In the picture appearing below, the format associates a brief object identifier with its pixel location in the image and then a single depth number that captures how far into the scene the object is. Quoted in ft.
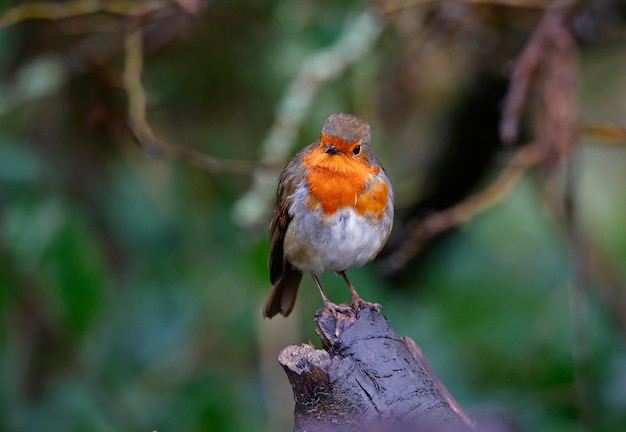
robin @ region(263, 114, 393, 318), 22.12
